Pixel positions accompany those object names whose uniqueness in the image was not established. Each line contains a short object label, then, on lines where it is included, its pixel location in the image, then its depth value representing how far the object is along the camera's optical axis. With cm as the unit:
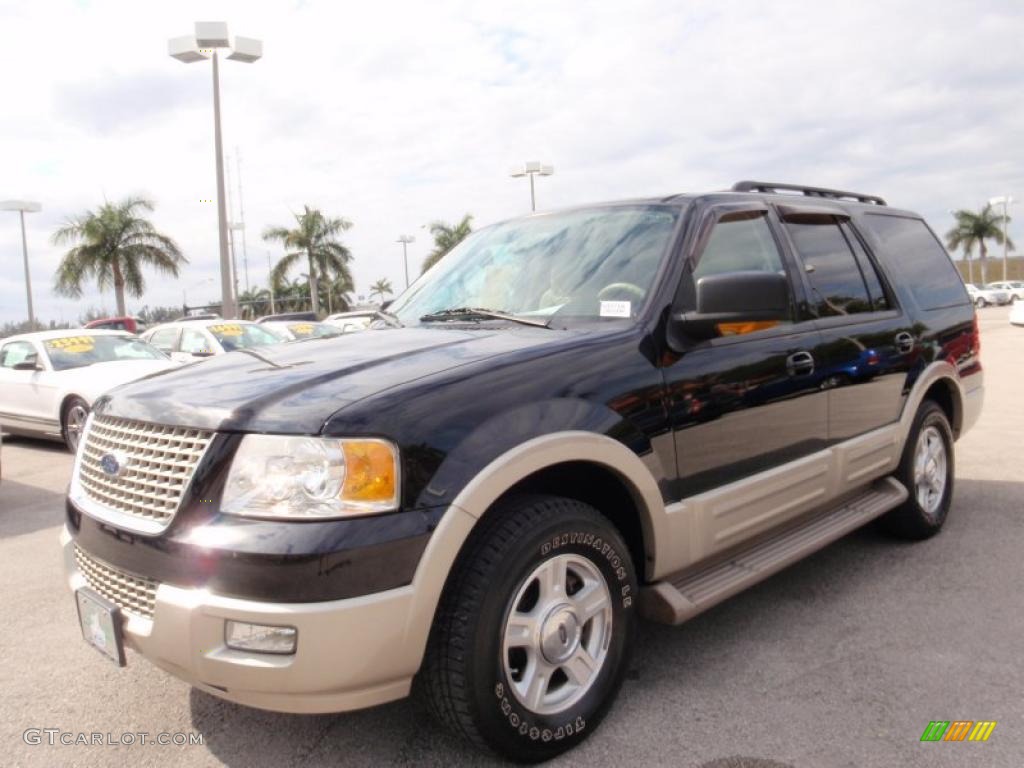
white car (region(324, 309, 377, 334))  1981
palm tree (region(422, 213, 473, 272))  4422
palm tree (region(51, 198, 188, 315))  3347
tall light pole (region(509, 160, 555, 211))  3106
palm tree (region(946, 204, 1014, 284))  6894
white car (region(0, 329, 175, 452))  925
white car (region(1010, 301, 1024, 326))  2219
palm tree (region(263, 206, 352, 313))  4256
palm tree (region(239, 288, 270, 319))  5341
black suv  216
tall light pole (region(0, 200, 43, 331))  3303
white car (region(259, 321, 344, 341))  1470
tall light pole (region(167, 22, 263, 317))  1655
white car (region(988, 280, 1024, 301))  5575
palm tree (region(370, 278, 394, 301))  8506
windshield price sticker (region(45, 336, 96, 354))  991
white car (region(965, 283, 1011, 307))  5506
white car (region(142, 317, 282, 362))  1213
